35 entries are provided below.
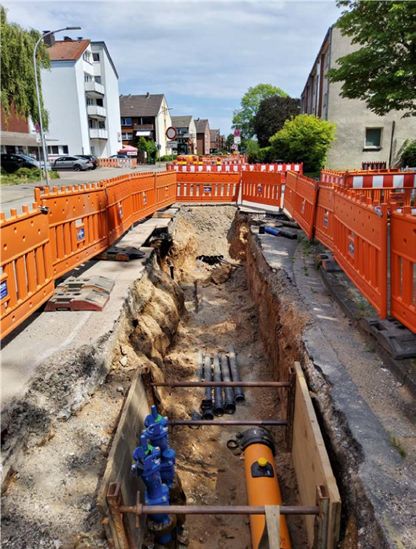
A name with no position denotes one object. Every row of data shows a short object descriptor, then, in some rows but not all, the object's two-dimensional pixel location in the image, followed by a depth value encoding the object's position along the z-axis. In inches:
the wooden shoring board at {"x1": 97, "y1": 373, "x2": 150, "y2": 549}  117.7
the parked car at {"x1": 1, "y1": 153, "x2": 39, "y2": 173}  1113.4
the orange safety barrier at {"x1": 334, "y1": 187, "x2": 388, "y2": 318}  165.3
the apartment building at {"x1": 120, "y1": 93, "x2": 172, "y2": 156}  3021.7
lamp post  724.0
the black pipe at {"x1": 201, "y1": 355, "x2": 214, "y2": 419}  223.5
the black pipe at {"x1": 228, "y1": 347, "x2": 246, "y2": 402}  244.1
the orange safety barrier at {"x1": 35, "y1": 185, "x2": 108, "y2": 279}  229.6
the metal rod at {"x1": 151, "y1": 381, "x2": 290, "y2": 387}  180.4
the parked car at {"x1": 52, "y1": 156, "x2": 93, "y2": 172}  1363.2
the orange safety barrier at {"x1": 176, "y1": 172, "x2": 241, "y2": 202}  658.8
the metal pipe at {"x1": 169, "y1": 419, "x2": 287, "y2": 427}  174.9
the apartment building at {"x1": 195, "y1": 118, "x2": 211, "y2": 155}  4436.5
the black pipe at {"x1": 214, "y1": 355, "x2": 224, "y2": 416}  230.8
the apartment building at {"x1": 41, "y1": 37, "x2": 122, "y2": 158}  1895.9
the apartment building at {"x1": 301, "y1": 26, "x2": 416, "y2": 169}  989.8
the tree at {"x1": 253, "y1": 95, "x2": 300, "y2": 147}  1684.3
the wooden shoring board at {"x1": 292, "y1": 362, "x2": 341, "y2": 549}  113.7
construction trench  110.6
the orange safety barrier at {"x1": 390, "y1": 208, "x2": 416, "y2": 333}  144.5
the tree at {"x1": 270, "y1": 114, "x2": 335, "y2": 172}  952.9
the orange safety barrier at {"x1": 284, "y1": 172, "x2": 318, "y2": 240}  338.3
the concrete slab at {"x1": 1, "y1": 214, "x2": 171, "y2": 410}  150.8
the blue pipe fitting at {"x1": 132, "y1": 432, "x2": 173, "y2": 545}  131.0
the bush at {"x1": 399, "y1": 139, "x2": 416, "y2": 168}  938.1
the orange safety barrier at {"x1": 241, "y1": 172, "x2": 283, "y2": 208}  559.5
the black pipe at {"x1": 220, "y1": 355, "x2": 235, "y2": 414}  233.6
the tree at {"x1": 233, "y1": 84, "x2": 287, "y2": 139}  3294.8
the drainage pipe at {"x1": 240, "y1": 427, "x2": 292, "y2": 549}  139.5
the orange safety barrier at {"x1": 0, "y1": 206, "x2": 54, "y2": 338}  170.9
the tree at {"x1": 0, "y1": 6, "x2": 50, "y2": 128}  976.9
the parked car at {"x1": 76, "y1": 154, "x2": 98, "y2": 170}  1419.9
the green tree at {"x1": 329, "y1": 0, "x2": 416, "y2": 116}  449.7
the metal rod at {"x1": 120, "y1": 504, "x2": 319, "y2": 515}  116.0
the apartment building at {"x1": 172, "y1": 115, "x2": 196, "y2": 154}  3634.4
